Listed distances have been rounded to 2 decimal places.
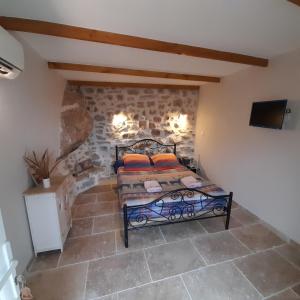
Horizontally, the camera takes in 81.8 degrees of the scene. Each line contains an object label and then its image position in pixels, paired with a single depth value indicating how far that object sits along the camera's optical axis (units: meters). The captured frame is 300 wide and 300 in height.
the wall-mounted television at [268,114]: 2.31
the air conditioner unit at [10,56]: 1.28
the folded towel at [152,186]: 2.68
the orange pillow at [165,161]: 4.02
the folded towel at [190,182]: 2.85
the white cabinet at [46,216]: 1.97
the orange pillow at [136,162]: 3.91
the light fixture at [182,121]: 4.71
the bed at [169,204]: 2.34
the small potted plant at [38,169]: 2.03
